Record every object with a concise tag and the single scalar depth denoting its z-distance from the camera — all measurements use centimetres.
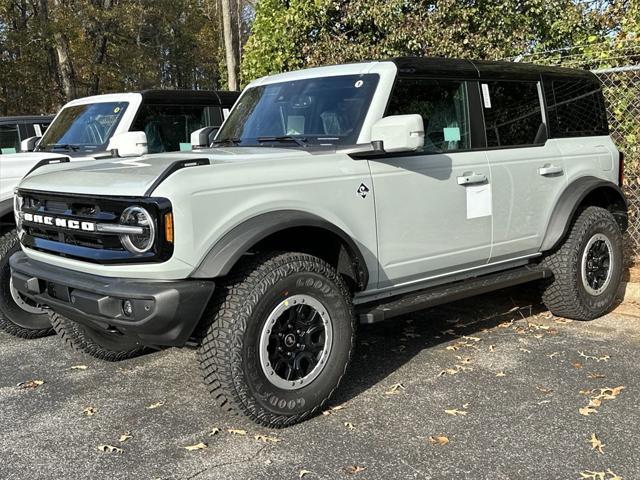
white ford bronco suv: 536
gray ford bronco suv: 329
